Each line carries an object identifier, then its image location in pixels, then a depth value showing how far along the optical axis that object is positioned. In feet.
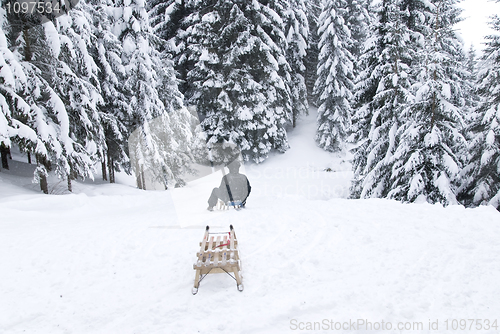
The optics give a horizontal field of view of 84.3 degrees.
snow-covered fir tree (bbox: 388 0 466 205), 28.84
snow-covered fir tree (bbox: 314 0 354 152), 68.64
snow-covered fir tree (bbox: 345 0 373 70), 82.53
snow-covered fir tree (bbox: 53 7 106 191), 29.80
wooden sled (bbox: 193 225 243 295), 12.01
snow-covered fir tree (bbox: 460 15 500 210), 32.35
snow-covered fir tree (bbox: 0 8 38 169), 22.15
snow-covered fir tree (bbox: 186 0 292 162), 57.06
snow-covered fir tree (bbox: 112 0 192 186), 41.75
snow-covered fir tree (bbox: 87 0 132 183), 39.83
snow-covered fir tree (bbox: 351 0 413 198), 34.78
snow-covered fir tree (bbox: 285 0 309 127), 73.51
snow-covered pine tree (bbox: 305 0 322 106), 85.61
